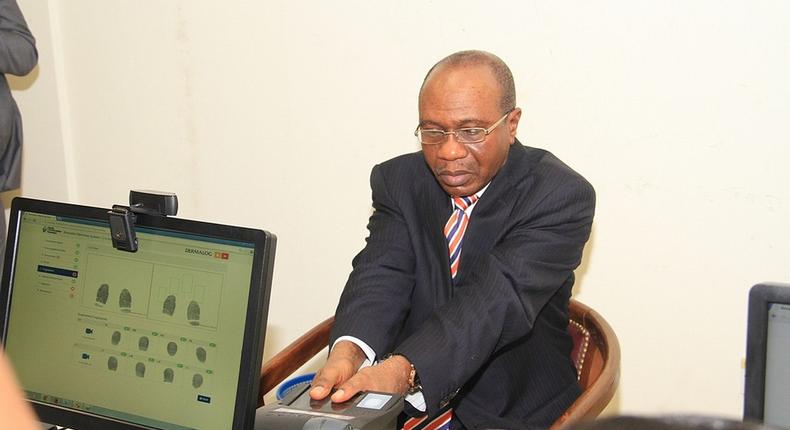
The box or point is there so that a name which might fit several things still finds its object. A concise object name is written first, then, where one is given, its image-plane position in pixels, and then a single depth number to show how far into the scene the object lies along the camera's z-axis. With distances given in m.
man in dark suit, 2.11
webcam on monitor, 1.62
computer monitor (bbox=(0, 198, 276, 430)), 1.53
